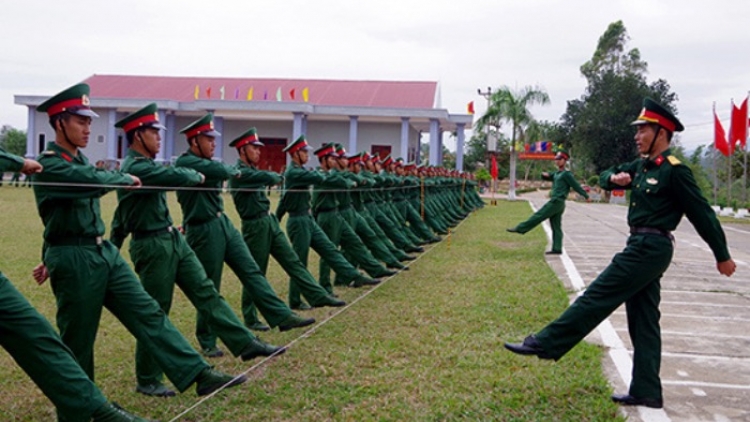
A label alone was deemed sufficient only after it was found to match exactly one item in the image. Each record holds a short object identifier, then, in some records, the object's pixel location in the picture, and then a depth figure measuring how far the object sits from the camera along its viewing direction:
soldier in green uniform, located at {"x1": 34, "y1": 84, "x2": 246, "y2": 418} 4.10
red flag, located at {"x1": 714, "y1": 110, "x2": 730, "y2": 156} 33.38
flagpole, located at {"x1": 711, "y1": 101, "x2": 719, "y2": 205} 33.56
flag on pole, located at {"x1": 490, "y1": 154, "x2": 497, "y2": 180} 35.02
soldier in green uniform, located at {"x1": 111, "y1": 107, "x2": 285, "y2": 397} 5.03
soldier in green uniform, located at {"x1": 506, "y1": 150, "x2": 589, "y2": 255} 13.17
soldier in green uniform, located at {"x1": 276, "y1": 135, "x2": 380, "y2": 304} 7.94
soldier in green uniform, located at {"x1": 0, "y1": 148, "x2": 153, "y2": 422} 3.43
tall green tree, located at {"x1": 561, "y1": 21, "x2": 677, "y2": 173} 48.38
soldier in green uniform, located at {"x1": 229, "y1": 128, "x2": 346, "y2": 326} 6.96
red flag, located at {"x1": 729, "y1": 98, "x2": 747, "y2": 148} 31.40
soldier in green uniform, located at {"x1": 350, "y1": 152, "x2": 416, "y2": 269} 10.59
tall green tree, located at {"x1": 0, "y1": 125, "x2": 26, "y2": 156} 48.03
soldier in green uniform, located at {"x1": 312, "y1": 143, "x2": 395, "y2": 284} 8.92
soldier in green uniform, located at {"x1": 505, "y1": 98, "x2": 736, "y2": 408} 4.79
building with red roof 37.00
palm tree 40.88
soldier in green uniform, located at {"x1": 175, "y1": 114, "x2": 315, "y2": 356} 5.99
